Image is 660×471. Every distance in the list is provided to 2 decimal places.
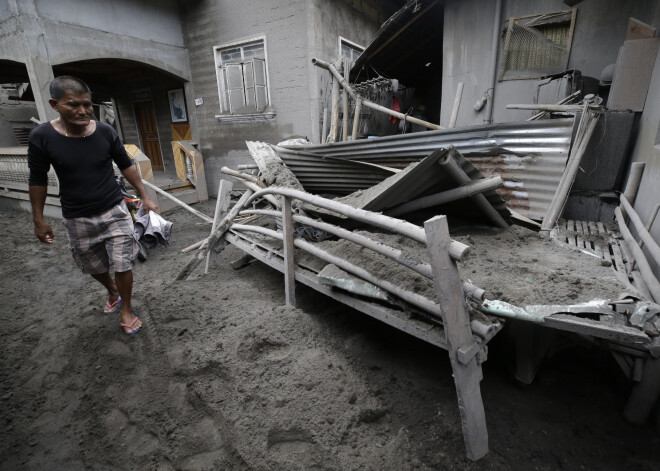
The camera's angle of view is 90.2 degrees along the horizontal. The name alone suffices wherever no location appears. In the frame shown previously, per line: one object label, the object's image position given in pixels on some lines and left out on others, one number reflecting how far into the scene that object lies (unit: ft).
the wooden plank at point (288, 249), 8.59
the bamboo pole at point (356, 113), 19.92
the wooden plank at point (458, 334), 4.60
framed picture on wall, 32.99
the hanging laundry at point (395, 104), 27.80
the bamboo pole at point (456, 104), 18.06
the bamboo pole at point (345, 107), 20.38
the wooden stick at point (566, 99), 13.96
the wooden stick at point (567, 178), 10.07
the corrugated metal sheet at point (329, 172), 11.03
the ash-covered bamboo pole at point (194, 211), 17.42
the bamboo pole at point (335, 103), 20.58
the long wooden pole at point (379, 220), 4.53
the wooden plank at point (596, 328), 4.62
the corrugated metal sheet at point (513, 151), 10.25
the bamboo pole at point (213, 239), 12.05
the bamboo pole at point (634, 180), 10.26
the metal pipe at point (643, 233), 6.65
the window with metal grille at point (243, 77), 26.91
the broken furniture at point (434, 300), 4.70
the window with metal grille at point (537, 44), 16.43
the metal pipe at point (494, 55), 17.22
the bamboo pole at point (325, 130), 22.84
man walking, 7.43
